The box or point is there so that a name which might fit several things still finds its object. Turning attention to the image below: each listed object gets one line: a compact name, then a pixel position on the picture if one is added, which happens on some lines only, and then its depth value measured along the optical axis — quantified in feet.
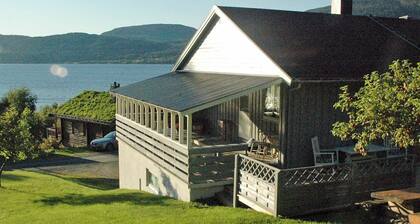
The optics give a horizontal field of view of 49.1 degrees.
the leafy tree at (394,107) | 33.83
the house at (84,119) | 155.22
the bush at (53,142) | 149.98
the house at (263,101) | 45.70
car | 143.13
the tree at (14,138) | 75.00
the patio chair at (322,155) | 52.65
